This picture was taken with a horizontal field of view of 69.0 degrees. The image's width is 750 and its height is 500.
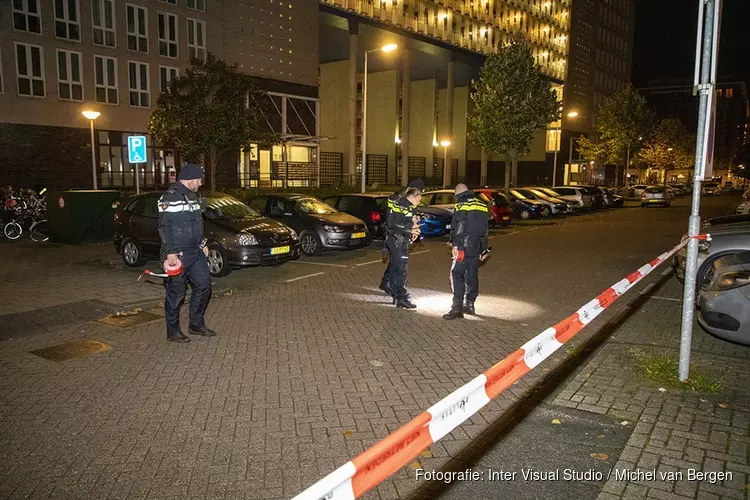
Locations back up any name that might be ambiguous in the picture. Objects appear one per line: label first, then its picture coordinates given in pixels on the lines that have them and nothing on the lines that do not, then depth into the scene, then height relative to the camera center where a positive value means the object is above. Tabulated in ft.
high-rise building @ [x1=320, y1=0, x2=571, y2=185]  129.80 +32.07
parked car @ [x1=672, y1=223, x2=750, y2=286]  20.95 -2.50
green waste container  48.93 -3.53
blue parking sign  47.65 +2.39
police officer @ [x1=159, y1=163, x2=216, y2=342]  21.16 -2.86
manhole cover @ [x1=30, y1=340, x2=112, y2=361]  20.43 -6.74
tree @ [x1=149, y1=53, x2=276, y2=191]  66.80 +8.01
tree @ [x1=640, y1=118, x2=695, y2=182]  223.51 +12.96
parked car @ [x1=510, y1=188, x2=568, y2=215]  91.91 -3.70
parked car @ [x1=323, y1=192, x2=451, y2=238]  52.49 -3.25
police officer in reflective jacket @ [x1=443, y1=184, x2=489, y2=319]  25.26 -2.87
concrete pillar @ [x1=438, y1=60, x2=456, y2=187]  153.28 +18.08
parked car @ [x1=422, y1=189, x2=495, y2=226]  63.46 -2.50
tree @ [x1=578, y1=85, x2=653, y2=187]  171.83 +16.96
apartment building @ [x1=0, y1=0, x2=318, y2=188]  82.12 +18.41
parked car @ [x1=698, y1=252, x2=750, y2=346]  18.44 -4.28
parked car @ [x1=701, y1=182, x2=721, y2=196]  218.59 -3.84
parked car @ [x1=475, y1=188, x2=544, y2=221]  85.51 -4.98
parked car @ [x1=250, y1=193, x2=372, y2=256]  45.24 -3.76
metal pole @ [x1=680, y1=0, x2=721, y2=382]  15.72 +0.96
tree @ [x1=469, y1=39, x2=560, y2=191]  104.94 +14.85
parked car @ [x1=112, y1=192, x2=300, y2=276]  36.27 -4.03
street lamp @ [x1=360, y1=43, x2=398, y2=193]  78.12 +4.40
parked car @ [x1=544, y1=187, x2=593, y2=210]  102.68 -3.15
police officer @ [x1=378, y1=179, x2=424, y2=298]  27.32 -1.57
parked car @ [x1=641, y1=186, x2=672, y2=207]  125.29 -3.88
